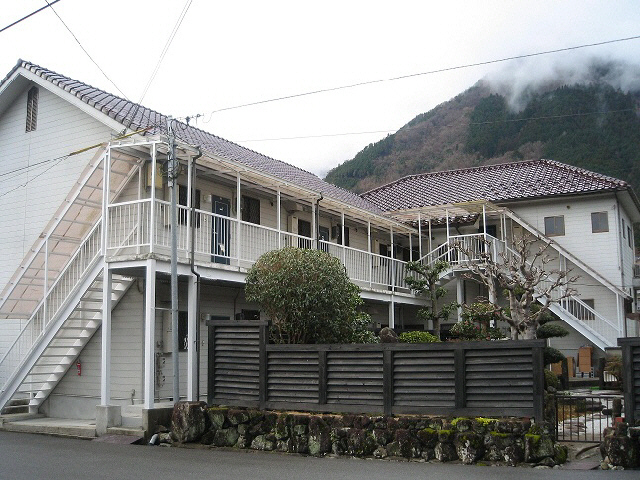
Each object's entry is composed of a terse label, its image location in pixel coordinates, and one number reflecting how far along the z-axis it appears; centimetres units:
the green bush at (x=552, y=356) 1821
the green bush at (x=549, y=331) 2102
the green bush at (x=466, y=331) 1861
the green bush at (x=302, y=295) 1334
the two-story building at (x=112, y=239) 1466
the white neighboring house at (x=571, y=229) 2427
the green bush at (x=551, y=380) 1648
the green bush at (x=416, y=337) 1741
